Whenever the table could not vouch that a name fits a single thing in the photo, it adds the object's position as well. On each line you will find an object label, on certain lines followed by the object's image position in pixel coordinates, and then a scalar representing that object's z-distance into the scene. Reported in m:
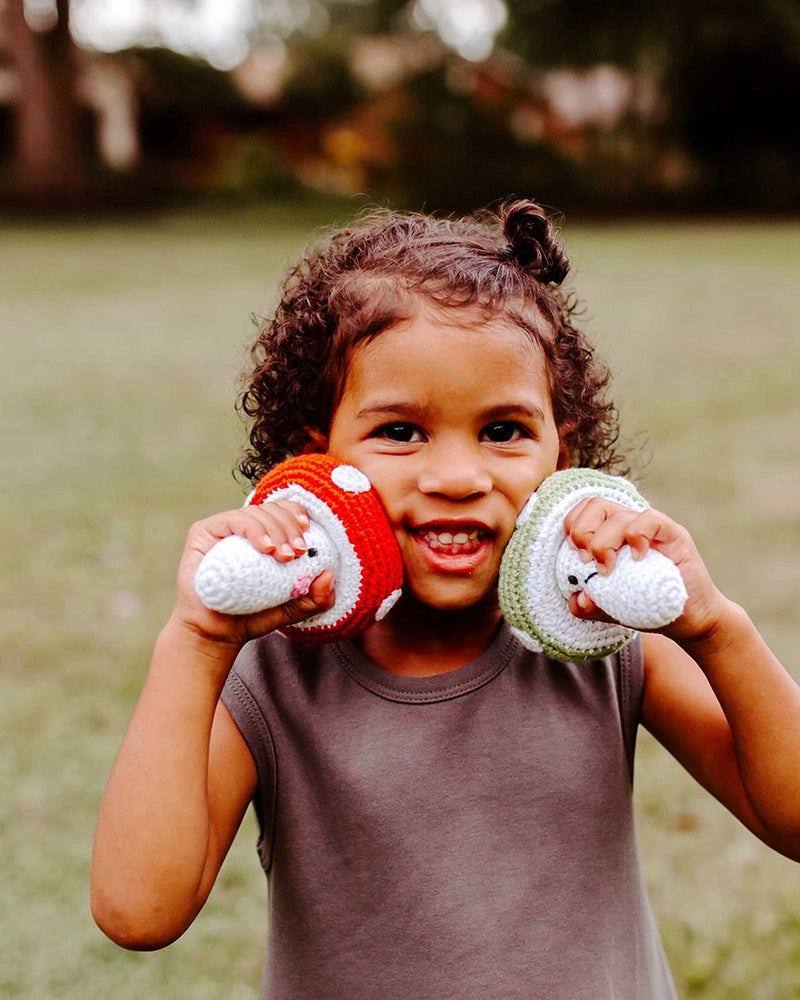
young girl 0.83
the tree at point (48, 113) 21.08
